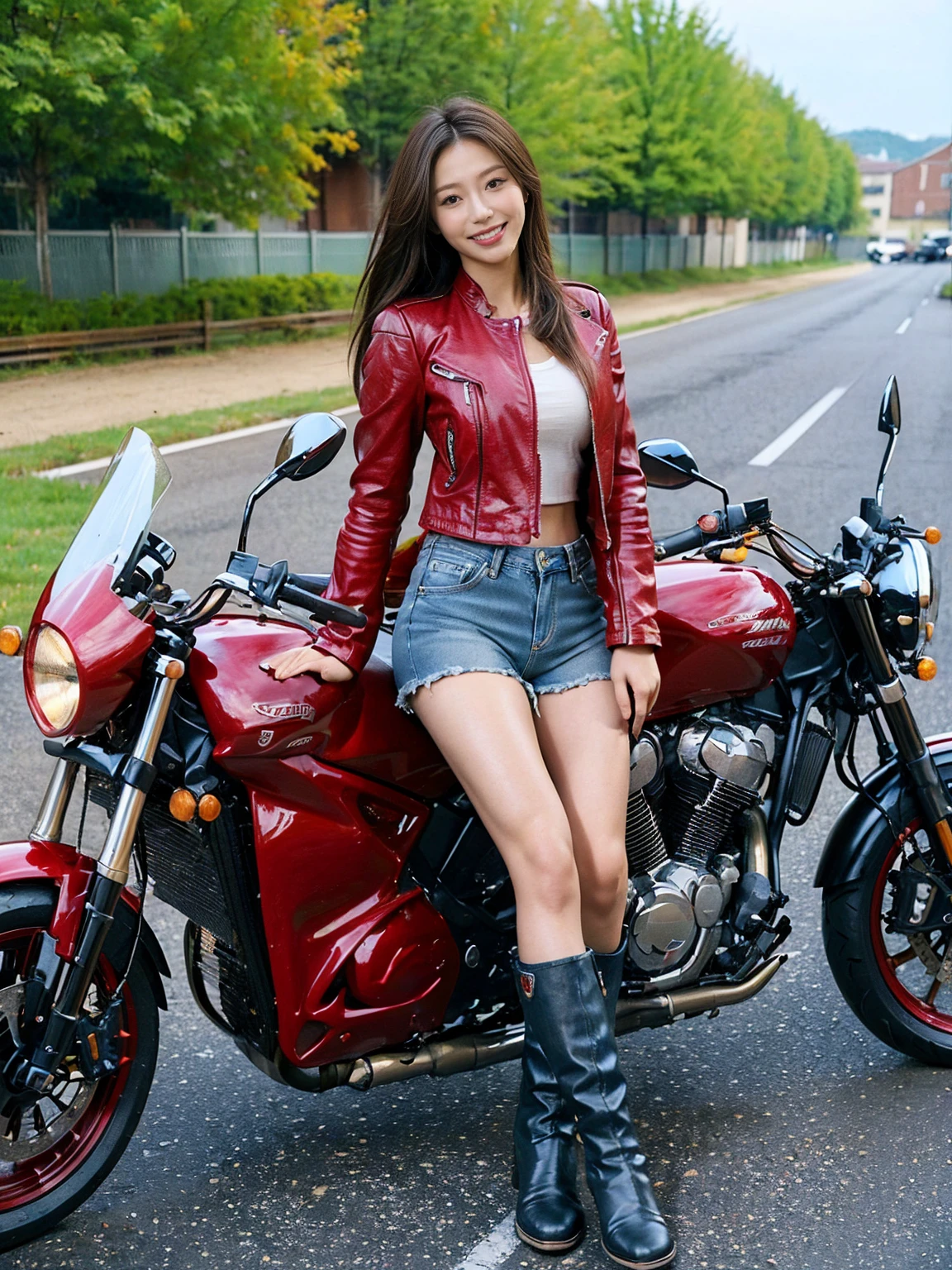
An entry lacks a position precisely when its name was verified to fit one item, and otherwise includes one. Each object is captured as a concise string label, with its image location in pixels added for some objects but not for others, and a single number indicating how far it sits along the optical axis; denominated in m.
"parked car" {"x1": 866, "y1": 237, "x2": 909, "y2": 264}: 106.00
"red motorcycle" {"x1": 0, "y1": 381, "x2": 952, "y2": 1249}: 2.40
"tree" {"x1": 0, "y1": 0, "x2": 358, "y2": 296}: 16.69
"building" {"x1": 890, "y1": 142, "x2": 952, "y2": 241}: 174.62
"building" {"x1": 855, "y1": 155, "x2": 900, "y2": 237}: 188.00
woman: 2.56
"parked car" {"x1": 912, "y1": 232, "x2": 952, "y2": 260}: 94.19
